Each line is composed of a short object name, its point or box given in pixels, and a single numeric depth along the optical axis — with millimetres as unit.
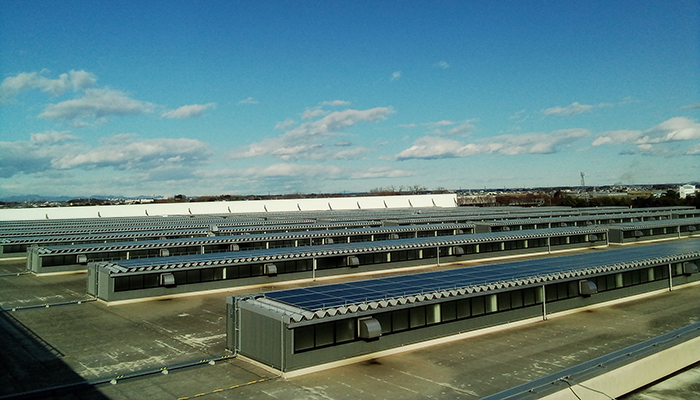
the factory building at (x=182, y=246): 48969
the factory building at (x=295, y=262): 36562
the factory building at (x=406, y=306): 21312
